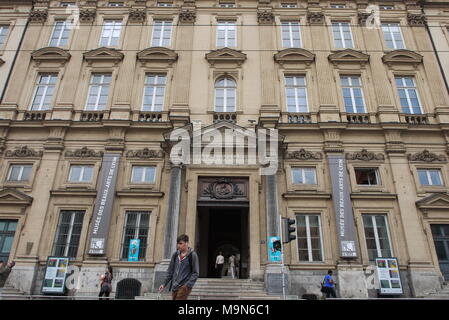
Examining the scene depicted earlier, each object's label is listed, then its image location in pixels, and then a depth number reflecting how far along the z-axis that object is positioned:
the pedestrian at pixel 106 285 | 12.71
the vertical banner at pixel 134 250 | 14.99
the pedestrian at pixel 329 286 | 13.00
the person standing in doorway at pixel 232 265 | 15.42
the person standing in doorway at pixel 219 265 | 15.45
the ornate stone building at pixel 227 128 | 15.04
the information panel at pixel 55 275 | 14.01
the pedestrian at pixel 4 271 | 13.85
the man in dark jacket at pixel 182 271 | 5.88
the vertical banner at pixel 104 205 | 14.73
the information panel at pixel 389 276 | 14.02
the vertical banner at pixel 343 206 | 14.70
